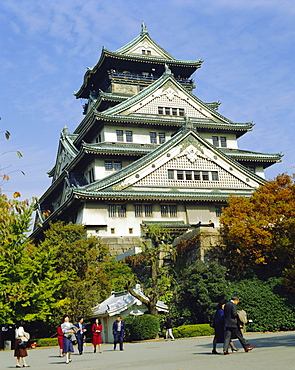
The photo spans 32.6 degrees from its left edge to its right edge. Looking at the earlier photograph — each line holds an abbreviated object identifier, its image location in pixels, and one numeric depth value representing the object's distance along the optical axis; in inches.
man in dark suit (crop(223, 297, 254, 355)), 544.7
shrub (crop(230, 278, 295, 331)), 974.4
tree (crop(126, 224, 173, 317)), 1005.2
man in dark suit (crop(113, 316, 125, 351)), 790.5
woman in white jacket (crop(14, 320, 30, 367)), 617.6
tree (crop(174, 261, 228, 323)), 1006.4
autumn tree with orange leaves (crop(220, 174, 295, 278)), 1107.9
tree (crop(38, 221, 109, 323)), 1085.1
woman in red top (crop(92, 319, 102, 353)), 786.2
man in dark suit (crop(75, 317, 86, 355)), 796.6
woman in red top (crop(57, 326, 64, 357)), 683.3
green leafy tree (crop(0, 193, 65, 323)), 1013.8
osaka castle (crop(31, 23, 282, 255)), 1579.7
